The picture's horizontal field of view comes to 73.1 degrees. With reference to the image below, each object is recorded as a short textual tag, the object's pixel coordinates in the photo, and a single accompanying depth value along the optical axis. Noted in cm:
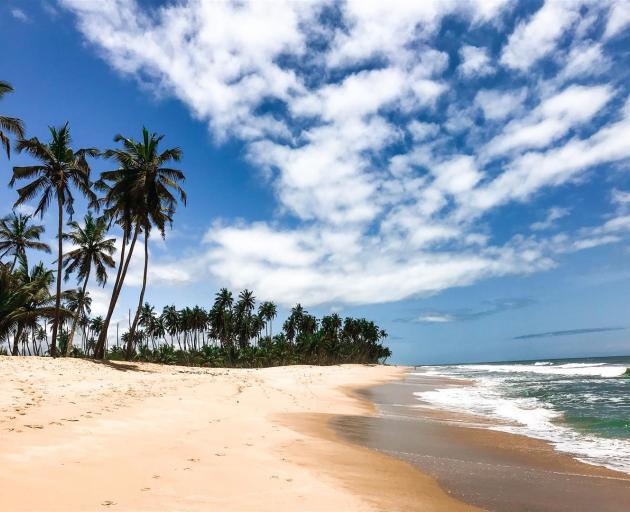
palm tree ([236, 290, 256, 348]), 9281
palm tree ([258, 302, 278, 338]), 10138
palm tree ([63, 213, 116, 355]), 3400
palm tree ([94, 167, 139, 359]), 2895
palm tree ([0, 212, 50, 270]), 3865
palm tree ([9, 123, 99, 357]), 2706
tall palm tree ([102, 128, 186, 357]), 2973
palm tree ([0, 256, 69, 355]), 2847
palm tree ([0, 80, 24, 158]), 2105
